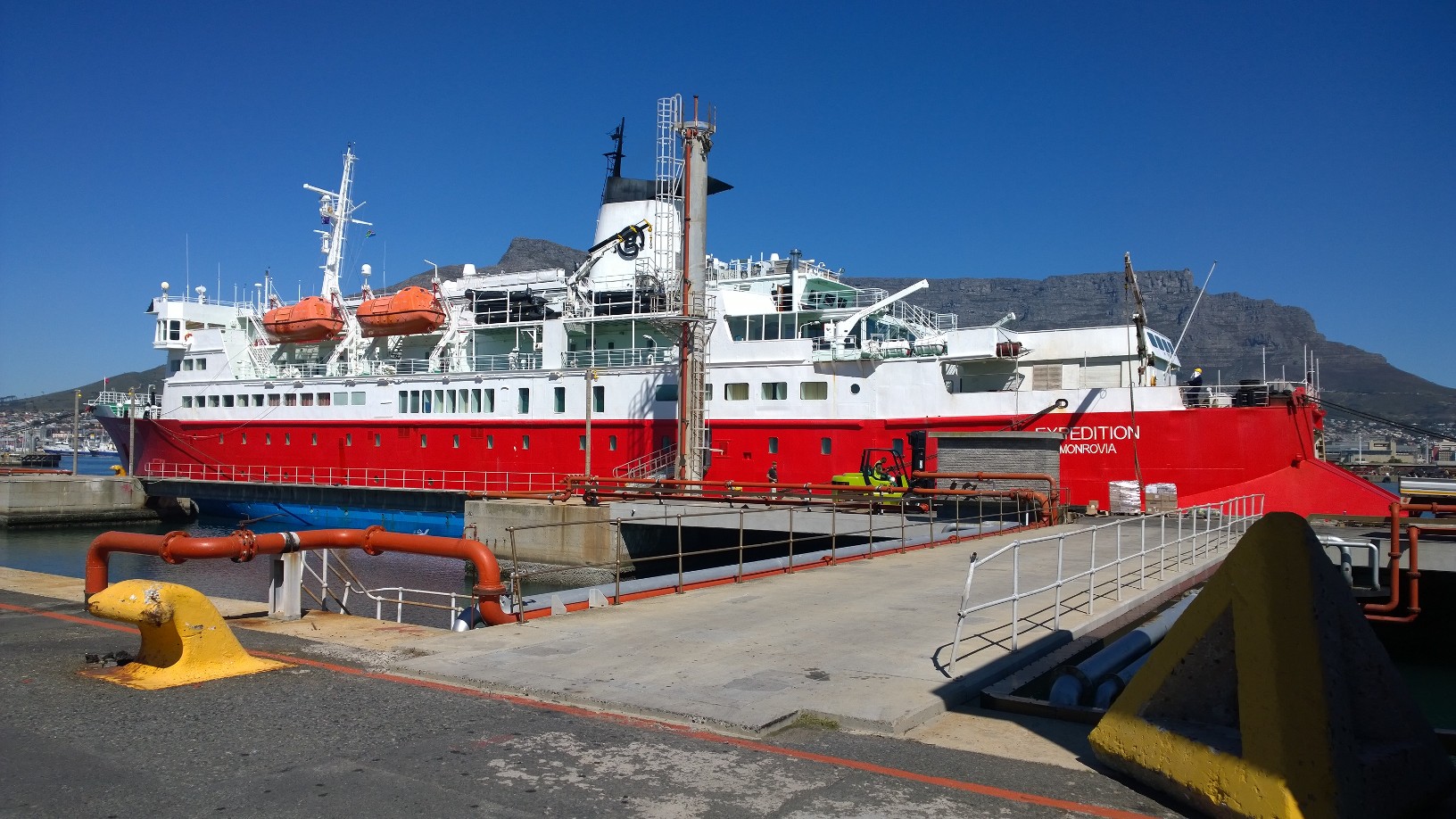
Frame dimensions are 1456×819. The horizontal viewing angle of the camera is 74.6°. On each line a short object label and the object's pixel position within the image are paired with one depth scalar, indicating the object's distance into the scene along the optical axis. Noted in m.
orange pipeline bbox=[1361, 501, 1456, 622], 13.79
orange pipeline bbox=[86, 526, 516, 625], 10.06
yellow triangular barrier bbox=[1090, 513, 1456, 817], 4.67
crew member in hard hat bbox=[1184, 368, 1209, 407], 24.36
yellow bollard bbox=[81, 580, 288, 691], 7.53
